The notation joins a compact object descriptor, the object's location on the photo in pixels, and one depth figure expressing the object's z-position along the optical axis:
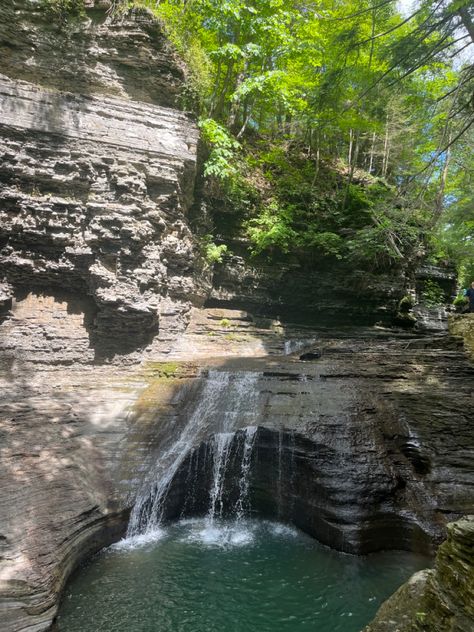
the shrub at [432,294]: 16.69
